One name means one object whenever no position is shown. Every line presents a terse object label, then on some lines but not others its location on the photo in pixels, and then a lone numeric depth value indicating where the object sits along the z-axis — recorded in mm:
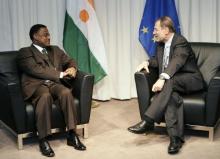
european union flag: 4992
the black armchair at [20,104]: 3531
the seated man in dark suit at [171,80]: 3654
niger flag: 5000
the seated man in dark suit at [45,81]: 3580
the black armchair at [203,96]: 3641
